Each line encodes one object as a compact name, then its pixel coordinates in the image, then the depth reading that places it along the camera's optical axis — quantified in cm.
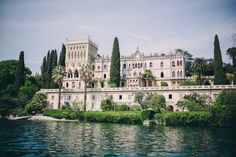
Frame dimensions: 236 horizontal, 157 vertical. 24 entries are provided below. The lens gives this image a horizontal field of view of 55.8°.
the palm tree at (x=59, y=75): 5994
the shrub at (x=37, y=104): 5656
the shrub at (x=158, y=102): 4897
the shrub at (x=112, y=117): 4591
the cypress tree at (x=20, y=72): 6569
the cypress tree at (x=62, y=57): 7758
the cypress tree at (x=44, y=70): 7319
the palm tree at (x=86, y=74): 5841
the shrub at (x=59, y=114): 5169
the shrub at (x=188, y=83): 5722
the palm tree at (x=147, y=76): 6369
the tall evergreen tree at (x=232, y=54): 6450
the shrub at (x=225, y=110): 3759
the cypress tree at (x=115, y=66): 6353
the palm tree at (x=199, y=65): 5919
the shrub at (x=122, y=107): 5321
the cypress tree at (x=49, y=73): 6798
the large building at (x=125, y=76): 5412
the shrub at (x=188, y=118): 4022
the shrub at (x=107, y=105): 5448
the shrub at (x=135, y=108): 5236
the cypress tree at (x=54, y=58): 7274
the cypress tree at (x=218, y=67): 5333
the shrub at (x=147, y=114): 4444
